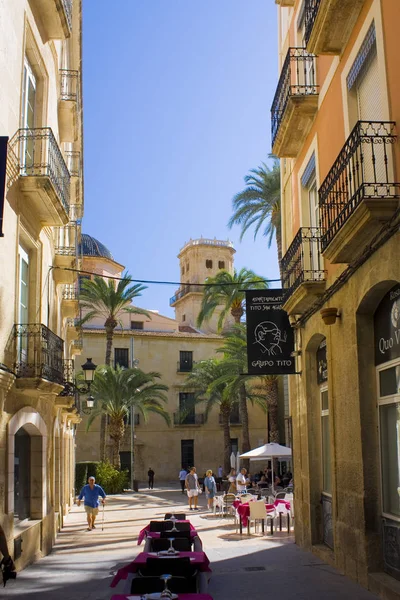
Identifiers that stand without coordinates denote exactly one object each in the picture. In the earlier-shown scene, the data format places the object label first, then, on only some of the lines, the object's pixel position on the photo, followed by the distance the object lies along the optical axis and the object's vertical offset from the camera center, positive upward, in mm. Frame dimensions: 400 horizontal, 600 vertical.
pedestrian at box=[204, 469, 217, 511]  24188 -2356
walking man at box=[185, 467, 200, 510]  24078 -2268
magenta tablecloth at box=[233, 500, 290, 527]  16797 -2242
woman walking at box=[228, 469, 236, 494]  25344 -2362
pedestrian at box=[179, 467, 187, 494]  33294 -2647
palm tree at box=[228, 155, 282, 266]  32000 +10170
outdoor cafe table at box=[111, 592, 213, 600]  6402 -1652
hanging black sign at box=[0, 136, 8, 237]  8086 +3039
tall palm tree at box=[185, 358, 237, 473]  41219 +1777
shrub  34312 -2827
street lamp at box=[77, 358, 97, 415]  18734 +1394
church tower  68562 +16139
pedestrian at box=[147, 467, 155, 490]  40225 -3431
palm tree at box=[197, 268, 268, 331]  37750 +6880
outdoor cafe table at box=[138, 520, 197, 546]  10814 -1806
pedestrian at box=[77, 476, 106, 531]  18844 -2064
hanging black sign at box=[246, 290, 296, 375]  13844 +1739
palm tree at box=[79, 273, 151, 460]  39500 +7200
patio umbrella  24984 -1233
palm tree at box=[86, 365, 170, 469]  37406 +1623
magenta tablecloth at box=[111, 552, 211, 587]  8359 -1760
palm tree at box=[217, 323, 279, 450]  33541 +2954
